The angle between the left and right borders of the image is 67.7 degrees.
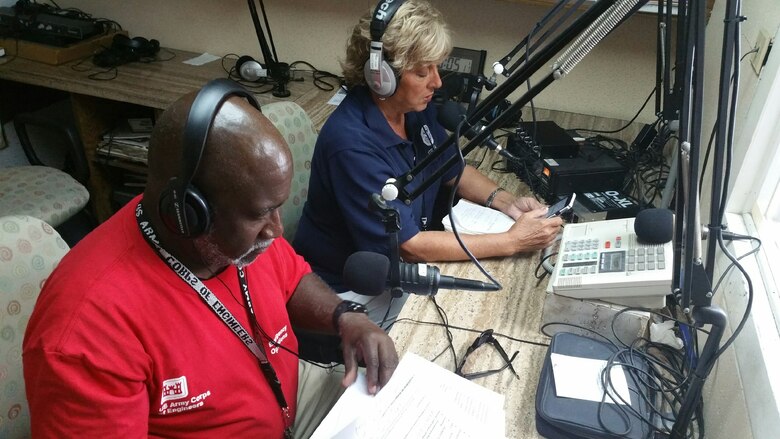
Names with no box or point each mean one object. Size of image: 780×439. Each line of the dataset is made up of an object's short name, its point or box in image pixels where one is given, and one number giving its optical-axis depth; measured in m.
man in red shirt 0.80
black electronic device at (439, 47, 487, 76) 2.30
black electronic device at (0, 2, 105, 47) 2.49
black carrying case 0.94
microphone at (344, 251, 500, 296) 1.00
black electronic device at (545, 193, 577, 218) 1.54
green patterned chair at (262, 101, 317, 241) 1.67
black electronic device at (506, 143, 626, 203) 1.65
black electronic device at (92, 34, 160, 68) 2.50
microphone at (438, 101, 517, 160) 1.60
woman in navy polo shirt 1.42
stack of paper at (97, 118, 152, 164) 2.54
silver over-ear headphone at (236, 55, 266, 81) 2.42
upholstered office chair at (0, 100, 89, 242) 2.09
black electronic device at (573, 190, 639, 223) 1.52
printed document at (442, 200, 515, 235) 1.59
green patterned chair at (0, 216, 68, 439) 1.02
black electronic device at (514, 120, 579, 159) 1.76
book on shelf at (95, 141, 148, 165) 2.54
